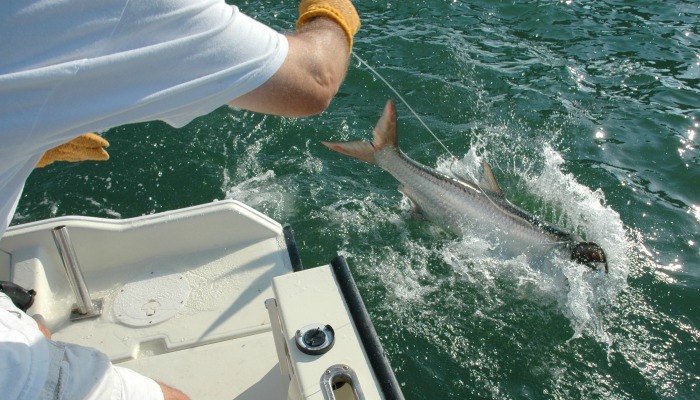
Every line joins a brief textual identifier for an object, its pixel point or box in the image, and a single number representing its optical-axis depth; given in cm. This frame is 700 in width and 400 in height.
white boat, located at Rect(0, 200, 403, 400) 198
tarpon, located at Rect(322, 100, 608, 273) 393
